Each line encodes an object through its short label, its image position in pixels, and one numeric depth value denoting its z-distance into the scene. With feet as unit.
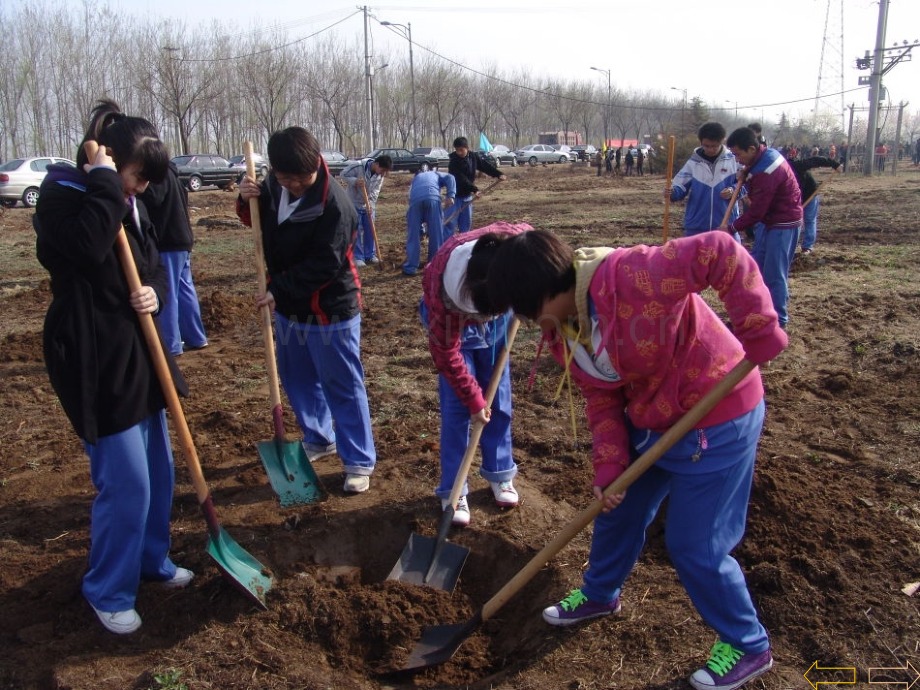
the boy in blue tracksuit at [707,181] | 21.40
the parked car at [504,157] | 134.21
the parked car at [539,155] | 139.44
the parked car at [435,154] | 114.58
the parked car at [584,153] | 152.92
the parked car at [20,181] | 61.77
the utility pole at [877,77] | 87.66
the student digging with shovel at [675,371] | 6.46
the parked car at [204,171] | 84.89
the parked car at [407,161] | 110.01
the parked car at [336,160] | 102.78
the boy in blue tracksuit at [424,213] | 31.19
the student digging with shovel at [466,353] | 8.48
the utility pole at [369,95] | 106.32
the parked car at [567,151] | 148.17
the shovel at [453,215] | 32.24
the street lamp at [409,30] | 120.47
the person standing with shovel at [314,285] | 11.15
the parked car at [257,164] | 91.95
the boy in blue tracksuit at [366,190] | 33.68
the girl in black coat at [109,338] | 7.77
